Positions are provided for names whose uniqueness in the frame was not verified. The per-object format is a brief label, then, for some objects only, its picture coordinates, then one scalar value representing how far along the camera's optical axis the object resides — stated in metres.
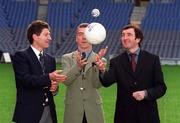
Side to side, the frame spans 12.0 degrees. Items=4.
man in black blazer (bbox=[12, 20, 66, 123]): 10.14
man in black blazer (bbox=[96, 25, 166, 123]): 10.26
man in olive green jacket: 10.82
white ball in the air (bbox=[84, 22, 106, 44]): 9.92
